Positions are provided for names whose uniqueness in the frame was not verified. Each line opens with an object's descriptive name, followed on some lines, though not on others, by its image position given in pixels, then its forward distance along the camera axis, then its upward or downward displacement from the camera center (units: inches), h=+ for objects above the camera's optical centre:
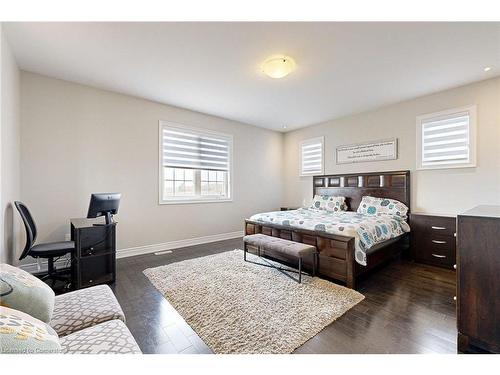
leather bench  102.1 -29.7
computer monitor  101.5 -9.5
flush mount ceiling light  100.1 +55.8
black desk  96.7 -31.4
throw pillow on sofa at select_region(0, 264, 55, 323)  39.7 -20.7
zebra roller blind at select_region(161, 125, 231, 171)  162.4 +29.2
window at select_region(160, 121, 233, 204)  161.9 +16.8
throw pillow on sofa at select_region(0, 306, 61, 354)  28.6 -21.1
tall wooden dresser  54.3 -24.2
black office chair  89.5 -26.9
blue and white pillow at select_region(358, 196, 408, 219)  144.9 -13.6
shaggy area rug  64.6 -44.2
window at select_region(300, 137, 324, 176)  205.2 +28.9
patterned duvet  101.4 -20.0
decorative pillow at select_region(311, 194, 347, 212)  175.5 -13.3
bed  99.8 -23.9
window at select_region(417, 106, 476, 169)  128.3 +29.9
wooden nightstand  119.0 -29.2
